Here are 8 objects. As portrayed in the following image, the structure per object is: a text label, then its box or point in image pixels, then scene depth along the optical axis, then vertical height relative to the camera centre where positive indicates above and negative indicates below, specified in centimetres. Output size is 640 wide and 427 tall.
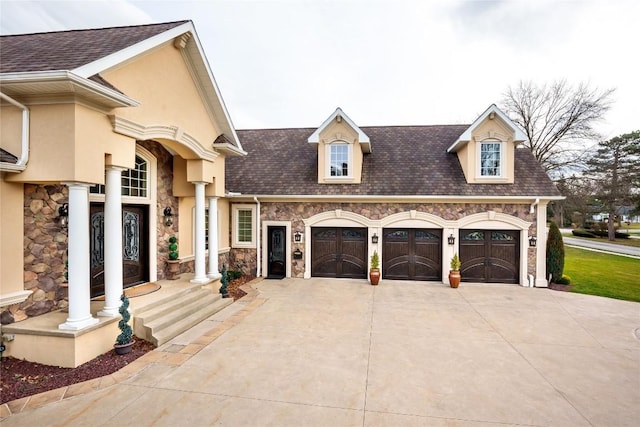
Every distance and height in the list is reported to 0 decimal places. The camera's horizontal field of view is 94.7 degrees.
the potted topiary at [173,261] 870 -150
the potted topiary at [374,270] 1083 -224
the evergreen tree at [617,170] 2884 +399
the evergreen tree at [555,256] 1116 -177
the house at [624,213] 3156 -37
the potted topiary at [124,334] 522 -222
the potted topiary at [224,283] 882 -220
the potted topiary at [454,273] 1055 -228
